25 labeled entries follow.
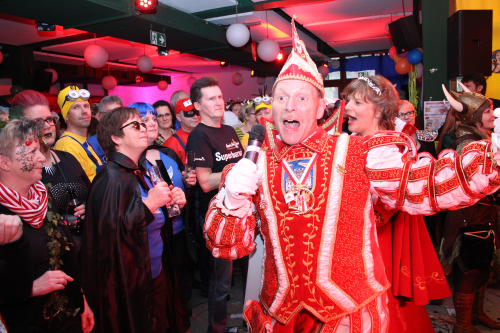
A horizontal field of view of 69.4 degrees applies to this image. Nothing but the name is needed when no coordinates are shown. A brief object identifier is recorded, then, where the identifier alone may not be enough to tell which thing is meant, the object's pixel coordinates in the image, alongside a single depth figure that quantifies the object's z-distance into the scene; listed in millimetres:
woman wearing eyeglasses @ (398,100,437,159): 3869
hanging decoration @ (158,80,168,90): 14711
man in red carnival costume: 1475
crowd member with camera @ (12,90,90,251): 2588
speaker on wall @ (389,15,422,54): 6969
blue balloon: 7105
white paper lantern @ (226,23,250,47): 7379
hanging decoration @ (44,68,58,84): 11133
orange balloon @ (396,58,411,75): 8320
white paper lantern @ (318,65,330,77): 13273
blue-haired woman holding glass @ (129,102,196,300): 3005
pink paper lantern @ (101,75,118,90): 11984
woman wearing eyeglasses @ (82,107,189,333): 2357
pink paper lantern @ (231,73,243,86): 14352
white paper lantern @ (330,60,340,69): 14477
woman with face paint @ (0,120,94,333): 1876
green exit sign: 7478
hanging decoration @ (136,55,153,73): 9641
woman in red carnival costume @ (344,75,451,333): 2312
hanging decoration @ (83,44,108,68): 8062
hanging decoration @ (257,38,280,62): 8617
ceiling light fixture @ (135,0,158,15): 6193
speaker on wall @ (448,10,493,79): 4773
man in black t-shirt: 3094
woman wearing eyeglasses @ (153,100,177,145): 4727
